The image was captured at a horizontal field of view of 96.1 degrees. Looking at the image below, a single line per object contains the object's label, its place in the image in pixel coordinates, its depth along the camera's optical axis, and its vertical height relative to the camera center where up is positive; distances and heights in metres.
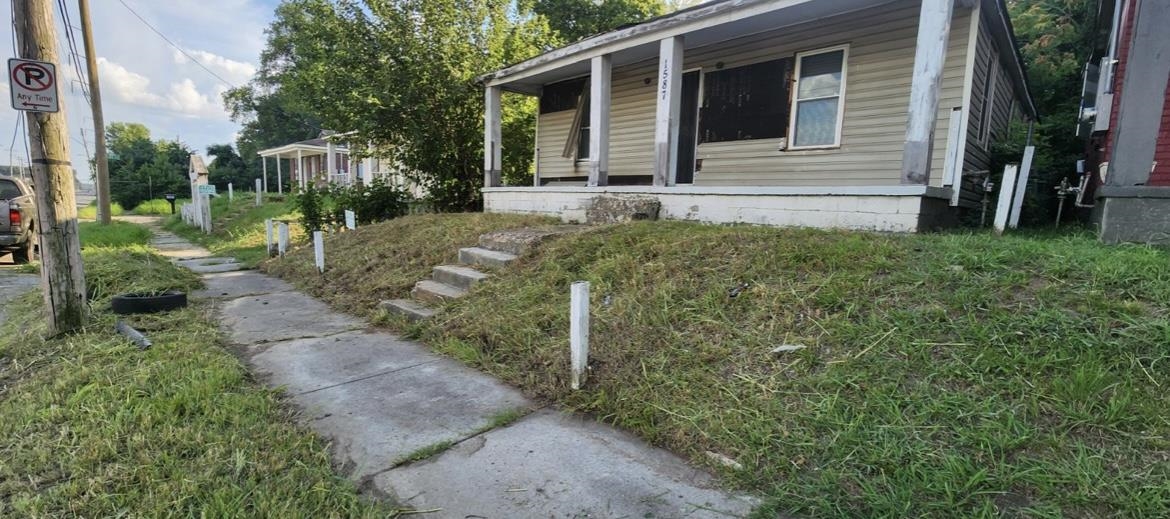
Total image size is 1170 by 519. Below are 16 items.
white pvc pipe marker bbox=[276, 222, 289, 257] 8.74 -0.90
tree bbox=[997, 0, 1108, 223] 9.73 +3.85
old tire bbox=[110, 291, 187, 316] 4.72 -1.14
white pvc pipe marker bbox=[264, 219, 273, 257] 9.12 -0.89
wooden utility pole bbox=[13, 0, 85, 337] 3.94 -0.14
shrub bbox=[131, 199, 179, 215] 26.53 -1.40
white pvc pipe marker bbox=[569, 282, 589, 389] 3.02 -0.77
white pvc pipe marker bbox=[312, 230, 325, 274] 6.94 -0.84
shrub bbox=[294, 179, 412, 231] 10.48 -0.34
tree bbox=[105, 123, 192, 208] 29.52 +0.34
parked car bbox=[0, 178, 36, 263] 8.04 -0.70
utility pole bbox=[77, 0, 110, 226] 14.18 +1.54
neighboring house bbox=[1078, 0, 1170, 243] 4.45 +0.64
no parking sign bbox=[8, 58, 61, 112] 3.78 +0.65
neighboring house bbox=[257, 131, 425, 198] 23.20 +1.34
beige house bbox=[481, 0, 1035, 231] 5.20 +1.28
